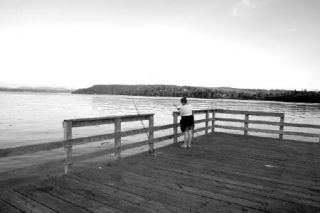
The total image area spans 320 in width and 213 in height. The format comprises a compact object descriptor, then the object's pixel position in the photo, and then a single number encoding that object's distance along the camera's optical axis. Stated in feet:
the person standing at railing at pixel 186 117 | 28.89
